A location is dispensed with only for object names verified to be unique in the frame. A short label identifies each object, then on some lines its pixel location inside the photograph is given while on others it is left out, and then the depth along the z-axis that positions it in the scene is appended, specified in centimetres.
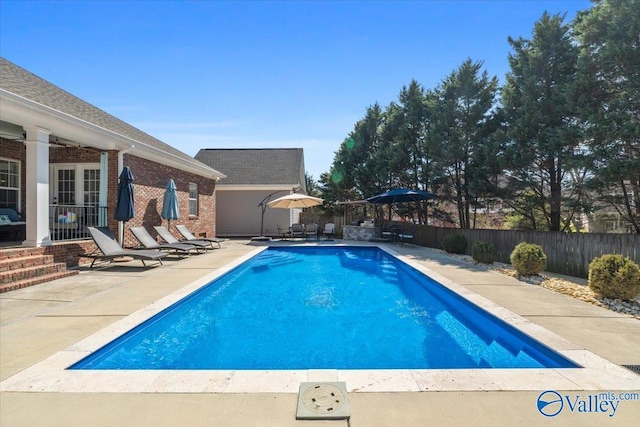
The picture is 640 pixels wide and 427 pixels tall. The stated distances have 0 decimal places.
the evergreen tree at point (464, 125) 1538
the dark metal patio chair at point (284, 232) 1874
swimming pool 400
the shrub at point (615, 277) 558
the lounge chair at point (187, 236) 1343
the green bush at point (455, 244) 1248
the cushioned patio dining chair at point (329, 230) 2039
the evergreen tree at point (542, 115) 1167
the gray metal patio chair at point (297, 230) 1867
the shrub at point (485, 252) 980
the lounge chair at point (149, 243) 1063
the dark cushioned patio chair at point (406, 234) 1596
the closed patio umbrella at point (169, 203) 1244
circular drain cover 263
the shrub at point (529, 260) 775
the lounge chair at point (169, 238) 1183
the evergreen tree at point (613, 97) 909
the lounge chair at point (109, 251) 869
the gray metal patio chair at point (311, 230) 1872
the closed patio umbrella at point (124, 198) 1000
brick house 761
